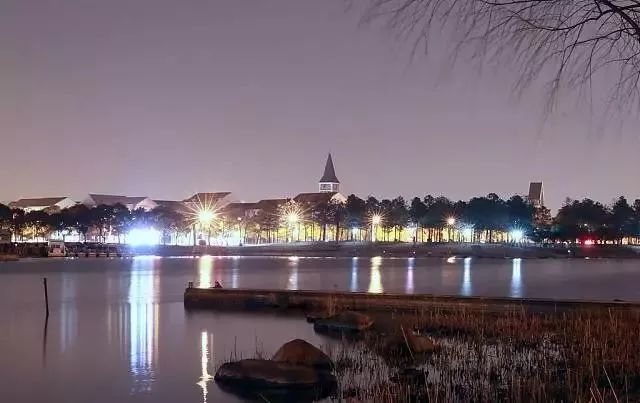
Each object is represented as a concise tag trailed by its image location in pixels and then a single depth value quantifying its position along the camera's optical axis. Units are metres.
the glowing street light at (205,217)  183.62
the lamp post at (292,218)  185.50
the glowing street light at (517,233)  193.31
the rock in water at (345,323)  27.27
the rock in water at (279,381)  17.19
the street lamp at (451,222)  186.75
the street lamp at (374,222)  183.75
